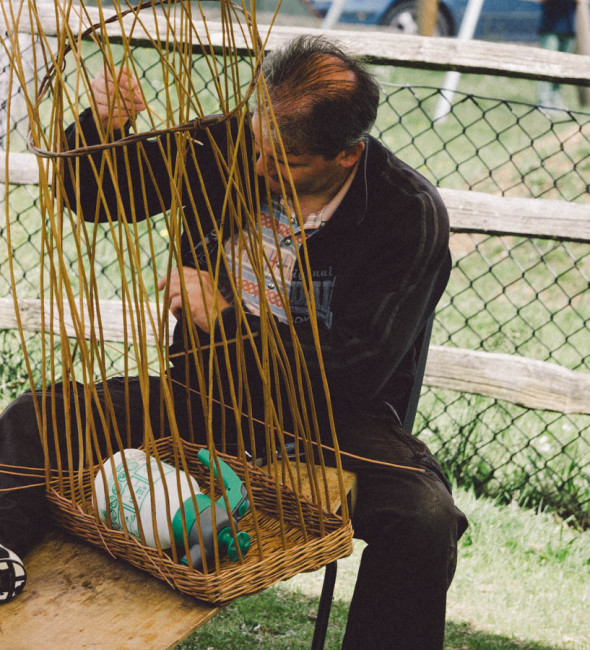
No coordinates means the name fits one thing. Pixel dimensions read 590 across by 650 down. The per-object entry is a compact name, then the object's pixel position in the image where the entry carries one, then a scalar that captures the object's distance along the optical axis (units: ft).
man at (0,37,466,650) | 11.87
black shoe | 11.01
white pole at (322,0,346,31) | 42.44
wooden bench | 10.80
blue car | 47.19
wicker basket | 11.01
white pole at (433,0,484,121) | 34.71
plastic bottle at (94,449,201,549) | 11.14
